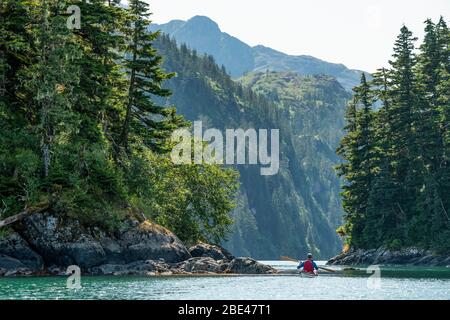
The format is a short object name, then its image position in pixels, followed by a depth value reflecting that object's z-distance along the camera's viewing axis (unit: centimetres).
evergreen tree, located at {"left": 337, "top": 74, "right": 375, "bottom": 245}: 9519
